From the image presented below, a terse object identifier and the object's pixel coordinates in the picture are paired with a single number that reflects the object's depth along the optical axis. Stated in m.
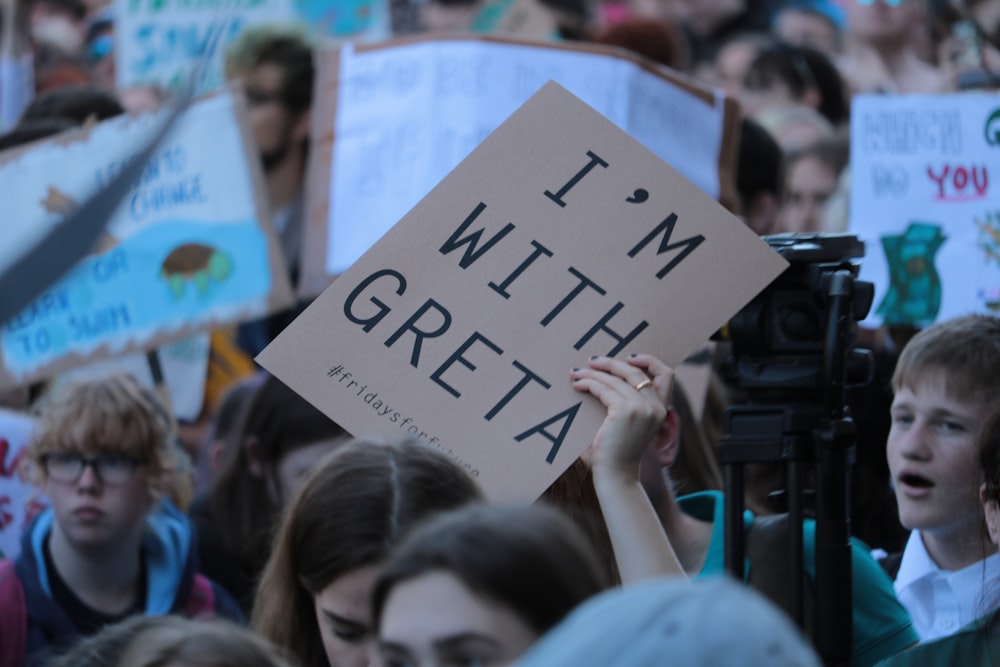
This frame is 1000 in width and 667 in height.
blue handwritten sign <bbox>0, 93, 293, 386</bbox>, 9.42
